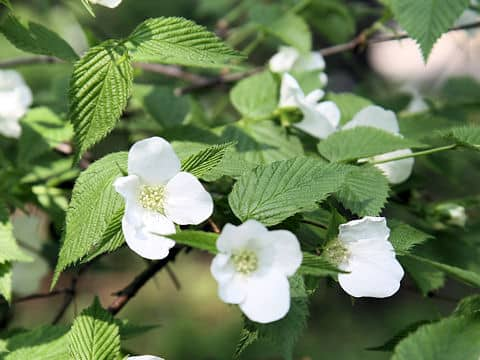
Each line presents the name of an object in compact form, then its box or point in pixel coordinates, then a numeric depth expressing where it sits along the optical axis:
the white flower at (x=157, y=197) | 0.49
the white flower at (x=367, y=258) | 0.50
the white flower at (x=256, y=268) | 0.47
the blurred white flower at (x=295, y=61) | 0.70
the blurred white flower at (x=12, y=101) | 0.65
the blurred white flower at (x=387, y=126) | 0.59
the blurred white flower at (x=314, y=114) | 0.59
